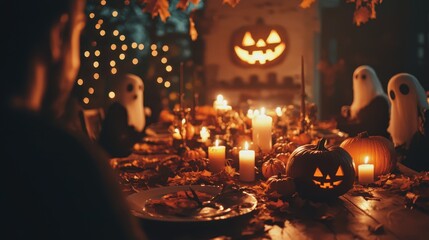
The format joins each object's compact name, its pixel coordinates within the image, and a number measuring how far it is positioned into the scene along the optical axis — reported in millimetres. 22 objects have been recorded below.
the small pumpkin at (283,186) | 2322
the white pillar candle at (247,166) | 2719
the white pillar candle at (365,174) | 2654
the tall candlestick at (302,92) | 3675
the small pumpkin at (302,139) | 3641
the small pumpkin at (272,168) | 2703
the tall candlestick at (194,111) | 4480
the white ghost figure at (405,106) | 4930
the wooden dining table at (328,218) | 1842
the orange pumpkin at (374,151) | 2879
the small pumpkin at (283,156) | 2875
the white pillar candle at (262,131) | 3295
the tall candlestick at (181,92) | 3926
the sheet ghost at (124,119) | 4594
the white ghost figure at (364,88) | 5856
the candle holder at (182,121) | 3834
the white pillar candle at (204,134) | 3779
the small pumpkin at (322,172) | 2357
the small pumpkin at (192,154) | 3275
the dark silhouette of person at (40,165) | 928
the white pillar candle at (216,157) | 2941
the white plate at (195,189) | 1889
